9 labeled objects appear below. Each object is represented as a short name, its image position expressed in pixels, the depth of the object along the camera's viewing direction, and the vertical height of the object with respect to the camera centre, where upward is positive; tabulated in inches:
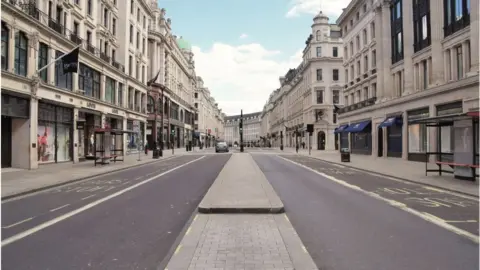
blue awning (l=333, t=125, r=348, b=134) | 1938.6 +67.8
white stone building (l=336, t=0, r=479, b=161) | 986.7 +228.8
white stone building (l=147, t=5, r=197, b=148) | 2338.8 +431.0
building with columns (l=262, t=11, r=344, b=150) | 2871.6 +464.7
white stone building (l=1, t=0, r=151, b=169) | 861.8 +174.9
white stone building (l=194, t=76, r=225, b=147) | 4426.7 +358.6
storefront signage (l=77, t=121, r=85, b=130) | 1151.3 +53.4
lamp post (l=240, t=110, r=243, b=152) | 2417.8 +0.4
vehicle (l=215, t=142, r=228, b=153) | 2354.8 -29.9
